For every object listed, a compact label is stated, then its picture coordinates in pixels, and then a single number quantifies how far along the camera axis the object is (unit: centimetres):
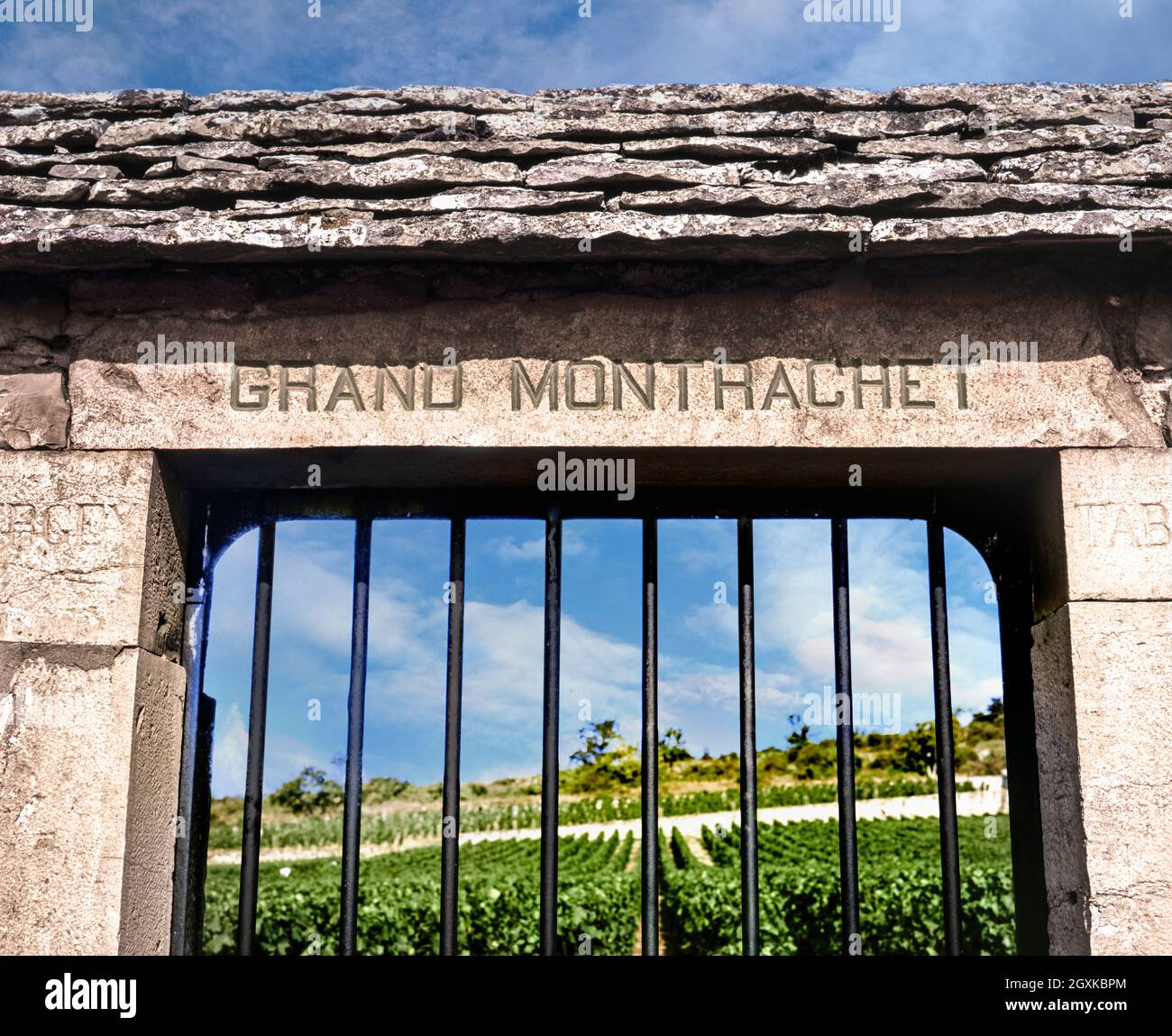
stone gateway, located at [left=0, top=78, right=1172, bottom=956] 271
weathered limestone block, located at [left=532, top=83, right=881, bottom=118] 303
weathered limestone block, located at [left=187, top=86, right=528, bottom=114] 305
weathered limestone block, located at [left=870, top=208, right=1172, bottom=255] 265
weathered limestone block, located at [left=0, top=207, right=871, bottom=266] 271
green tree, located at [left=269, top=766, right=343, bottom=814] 2306
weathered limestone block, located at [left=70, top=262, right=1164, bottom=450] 282
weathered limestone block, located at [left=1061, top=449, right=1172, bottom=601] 271
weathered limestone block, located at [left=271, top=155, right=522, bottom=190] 286
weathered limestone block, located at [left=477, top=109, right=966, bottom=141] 296
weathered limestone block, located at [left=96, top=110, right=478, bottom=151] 300
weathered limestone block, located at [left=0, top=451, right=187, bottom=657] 280
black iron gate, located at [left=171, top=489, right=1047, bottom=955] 285
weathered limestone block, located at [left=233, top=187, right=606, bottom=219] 278
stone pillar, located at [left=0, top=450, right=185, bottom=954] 266
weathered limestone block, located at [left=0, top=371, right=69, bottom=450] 292
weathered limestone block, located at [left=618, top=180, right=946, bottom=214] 274
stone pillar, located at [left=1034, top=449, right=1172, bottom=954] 258
